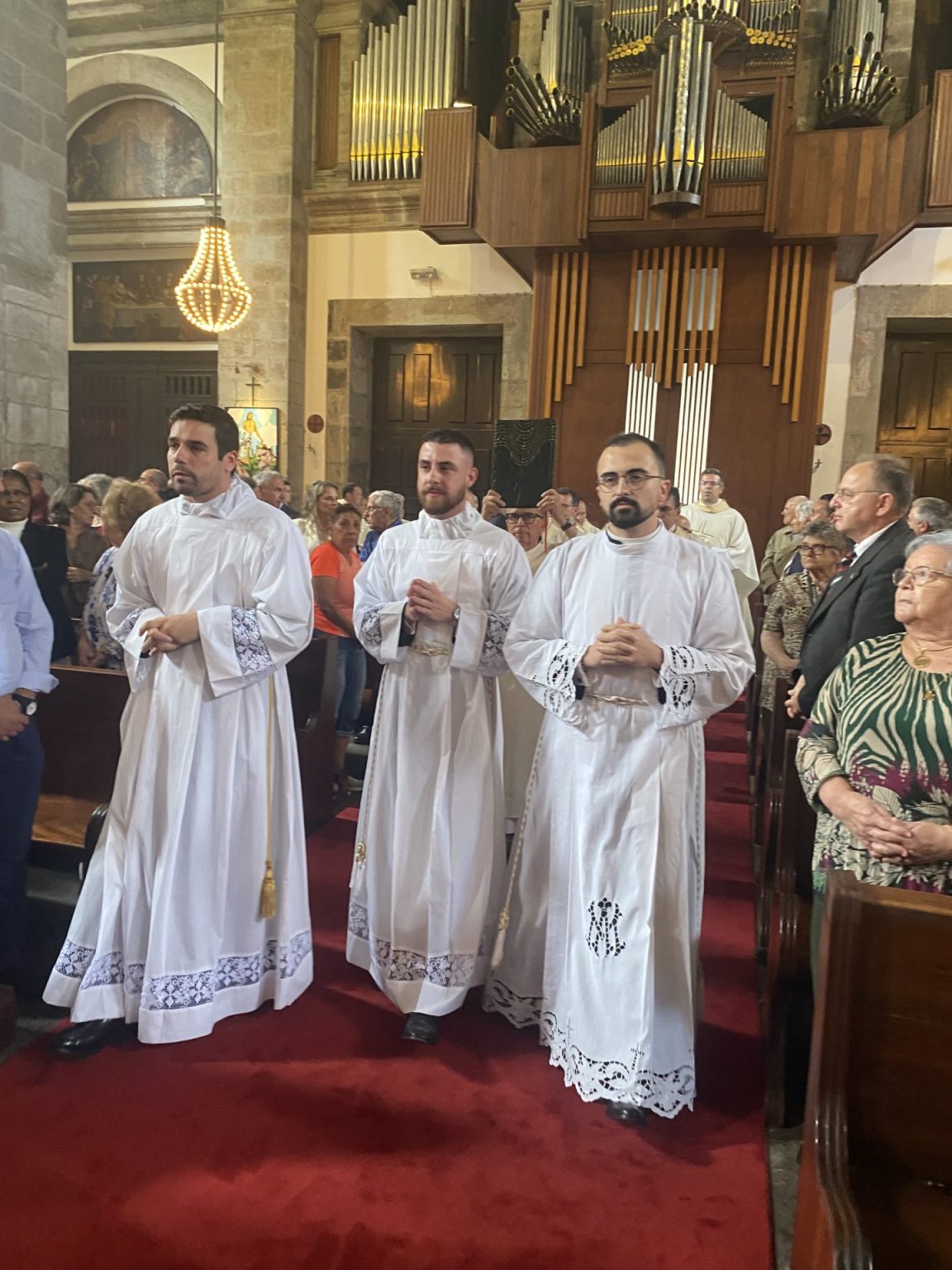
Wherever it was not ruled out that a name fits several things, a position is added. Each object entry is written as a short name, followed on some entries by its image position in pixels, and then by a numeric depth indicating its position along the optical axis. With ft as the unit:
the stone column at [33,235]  23.34
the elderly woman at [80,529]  18.04
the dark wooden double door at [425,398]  38.22
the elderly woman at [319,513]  19.15
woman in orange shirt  16.98
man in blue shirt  9.66
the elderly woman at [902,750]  7.17
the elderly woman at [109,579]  11.48
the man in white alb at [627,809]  8.87
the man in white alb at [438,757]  10.25
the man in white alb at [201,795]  9.46
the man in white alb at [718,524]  27.17
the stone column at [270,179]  35.09
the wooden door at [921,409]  35.40
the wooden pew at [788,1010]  8.77
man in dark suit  9.92
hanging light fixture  28.22
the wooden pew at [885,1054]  5.34
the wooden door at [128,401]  41.06
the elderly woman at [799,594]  14.12
